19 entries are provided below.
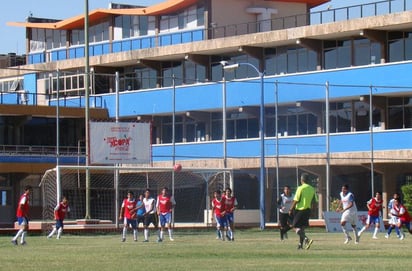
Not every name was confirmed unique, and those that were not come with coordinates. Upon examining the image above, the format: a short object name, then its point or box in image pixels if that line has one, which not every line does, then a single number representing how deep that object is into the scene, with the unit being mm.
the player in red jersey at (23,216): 36344
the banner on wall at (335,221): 49375
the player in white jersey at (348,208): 36125
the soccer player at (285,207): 38281
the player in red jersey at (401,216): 41472
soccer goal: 51562
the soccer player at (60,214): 41938
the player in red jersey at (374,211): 42009
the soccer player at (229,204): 39750
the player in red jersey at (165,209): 39534
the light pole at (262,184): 51219
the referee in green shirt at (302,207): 29906
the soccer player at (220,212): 39844
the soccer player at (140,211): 41625
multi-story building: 61438
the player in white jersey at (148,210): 39794
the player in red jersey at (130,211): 40500
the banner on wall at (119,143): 50781
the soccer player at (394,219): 41406
